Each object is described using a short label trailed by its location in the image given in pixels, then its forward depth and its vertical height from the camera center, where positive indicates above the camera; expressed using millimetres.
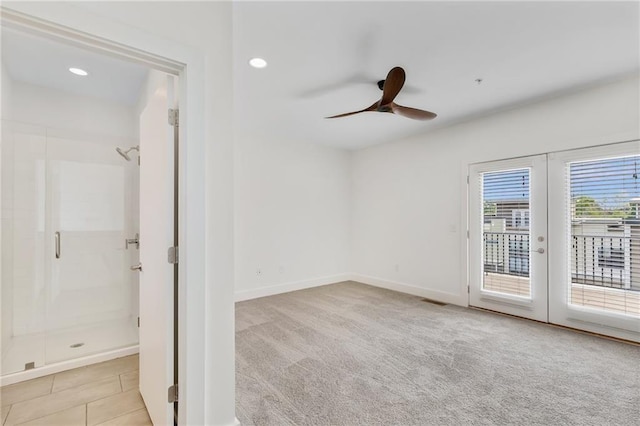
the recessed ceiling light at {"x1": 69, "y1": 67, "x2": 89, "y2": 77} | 2580 +1335
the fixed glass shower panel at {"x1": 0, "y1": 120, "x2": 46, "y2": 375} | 2594 -214
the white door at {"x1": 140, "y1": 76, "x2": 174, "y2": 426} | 1565 -255
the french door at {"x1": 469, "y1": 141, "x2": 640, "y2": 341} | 2943 -303
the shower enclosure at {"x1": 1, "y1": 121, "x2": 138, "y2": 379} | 2619 -339
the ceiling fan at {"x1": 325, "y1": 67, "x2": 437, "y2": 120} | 2336 +1092
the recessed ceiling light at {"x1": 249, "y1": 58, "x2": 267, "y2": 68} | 2586 +1415
